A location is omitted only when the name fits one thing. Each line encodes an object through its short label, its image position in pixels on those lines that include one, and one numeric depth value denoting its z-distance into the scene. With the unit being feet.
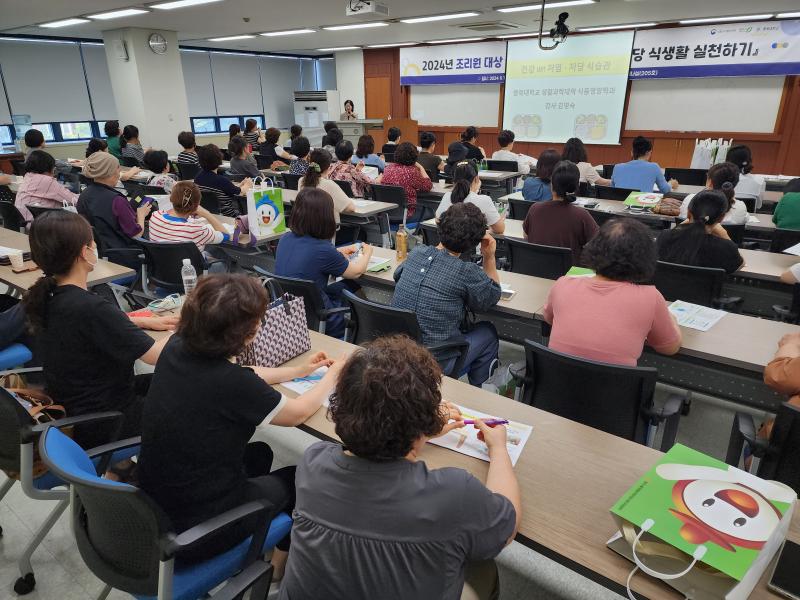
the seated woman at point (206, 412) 4.54
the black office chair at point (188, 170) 24.38
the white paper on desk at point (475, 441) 5.11
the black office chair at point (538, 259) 10.87
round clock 31.41
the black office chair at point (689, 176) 21.97
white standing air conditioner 46.75
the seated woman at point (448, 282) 8.06
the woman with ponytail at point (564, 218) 11.75
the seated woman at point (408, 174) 19.35
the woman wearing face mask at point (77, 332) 5.93
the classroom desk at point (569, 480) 3.88
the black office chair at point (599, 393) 6.02
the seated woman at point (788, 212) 14.12
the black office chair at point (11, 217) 15.78
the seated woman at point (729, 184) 13.25
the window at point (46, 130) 33.83
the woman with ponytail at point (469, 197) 13.34
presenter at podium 43.65
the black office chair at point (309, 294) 9.41
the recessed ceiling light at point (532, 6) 22.62
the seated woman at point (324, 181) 15.03
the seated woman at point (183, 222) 11.84
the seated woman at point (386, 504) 3.17
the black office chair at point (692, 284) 9.72
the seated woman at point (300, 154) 22.09
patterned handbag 6.56
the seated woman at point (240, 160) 22.97
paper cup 10.69
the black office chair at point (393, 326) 7.94
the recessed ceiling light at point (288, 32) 32.32
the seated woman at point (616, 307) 6.57
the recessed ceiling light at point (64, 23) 26.58
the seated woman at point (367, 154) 23.09
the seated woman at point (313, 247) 9.83
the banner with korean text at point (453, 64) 37.78
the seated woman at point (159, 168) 19.03
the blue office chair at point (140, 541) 4.05
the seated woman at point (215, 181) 18.15
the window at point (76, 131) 35.22
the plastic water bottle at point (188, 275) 9.53
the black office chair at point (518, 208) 16.88
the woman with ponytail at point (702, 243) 10.11
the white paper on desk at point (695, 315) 8.04
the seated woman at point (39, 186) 15.72
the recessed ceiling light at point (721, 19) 27.30
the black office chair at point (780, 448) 5.20
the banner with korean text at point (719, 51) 27.53
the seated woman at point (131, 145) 26.20
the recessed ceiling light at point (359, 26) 29.55
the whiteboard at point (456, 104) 39.34
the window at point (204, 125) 42.70
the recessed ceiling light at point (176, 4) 22.19
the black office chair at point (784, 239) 12.76
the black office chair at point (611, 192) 18.40
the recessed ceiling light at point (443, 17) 26.58
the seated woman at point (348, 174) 20.20
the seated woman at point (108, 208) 12.83
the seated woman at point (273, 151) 28.37
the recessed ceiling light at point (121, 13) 24.36
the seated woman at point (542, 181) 17.12
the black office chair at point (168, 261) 11.41
